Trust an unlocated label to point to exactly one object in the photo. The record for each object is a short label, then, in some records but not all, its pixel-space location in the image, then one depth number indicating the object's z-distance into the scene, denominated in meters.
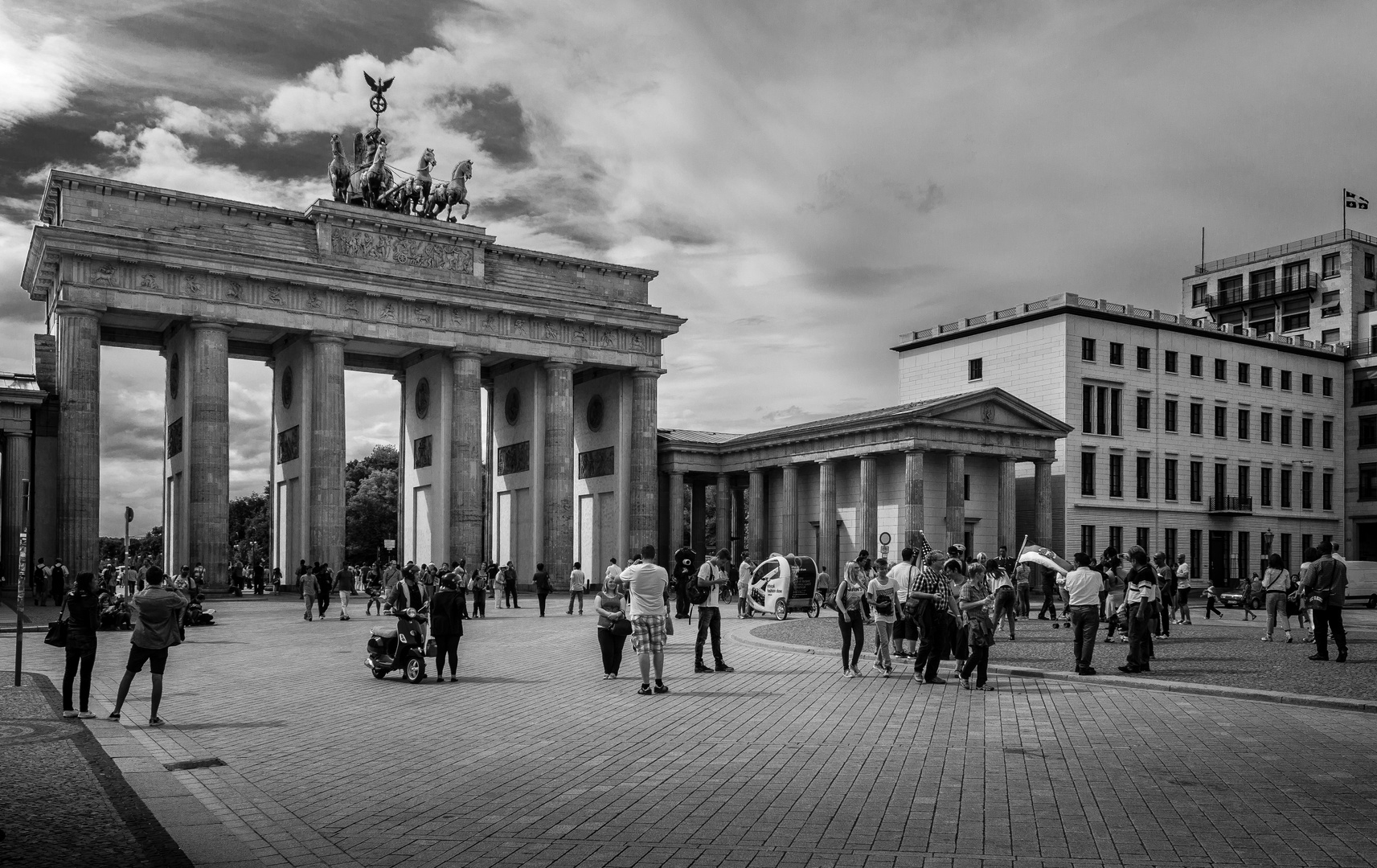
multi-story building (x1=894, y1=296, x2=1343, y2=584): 62.22
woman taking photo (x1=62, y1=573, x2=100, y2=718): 14.59
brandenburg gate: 50.91
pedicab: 35.16
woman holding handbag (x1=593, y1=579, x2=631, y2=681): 18.11
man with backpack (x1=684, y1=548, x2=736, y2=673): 19.45
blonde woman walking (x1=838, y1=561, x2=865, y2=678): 18.41
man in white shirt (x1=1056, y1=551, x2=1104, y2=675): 18.14
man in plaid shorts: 16.58
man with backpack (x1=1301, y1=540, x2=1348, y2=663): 20.20
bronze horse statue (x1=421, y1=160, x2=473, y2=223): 61.59
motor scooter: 18.58
